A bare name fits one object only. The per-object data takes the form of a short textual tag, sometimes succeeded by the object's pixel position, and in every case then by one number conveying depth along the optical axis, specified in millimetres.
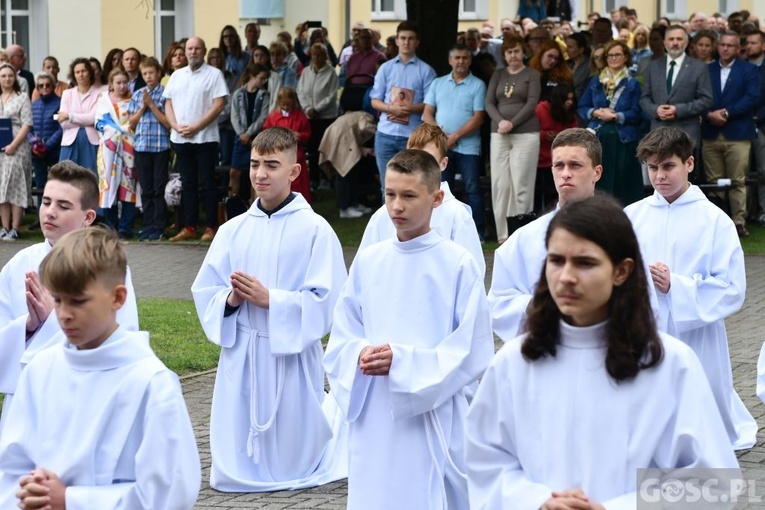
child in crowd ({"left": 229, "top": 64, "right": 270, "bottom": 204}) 18156
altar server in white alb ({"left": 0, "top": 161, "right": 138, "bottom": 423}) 6000
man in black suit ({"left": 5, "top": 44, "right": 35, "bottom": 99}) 20469
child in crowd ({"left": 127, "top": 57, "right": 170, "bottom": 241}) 17453
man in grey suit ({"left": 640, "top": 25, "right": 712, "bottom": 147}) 16297
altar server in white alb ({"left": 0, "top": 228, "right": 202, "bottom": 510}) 4391
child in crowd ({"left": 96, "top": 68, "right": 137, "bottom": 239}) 17578
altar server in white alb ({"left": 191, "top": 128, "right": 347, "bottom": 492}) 8055
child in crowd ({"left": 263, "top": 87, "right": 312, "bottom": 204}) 17672
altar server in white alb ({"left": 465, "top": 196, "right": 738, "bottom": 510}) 4129
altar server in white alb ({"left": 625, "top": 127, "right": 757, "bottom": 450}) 7898
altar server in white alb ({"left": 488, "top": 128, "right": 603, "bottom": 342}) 7355
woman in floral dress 18172
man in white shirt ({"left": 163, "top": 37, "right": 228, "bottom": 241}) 17141
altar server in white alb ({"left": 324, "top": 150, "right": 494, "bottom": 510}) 6598
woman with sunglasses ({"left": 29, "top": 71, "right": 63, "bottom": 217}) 18641
